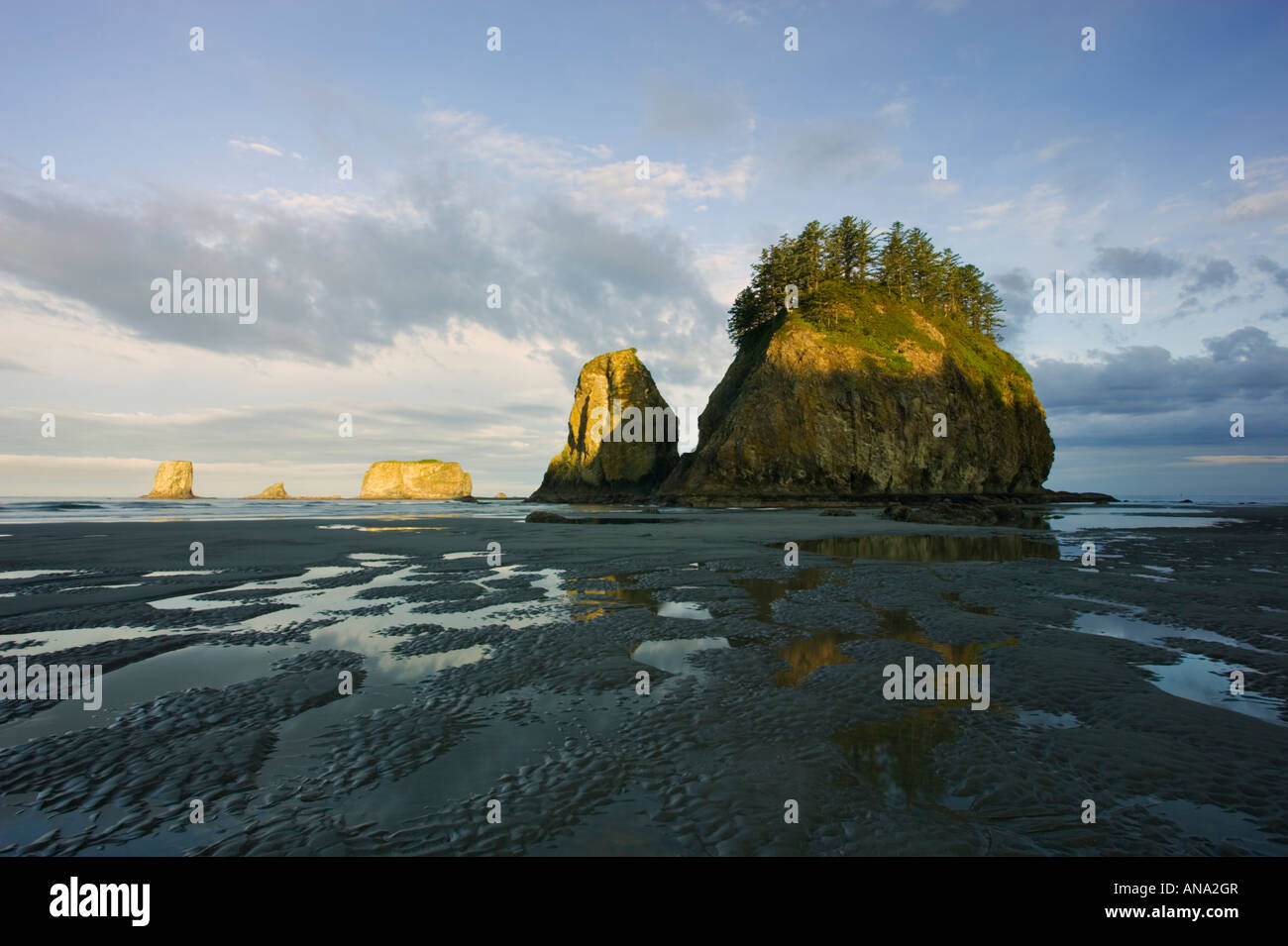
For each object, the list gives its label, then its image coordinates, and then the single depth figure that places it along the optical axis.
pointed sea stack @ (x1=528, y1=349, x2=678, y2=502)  87.88
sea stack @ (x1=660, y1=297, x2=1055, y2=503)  56.38
